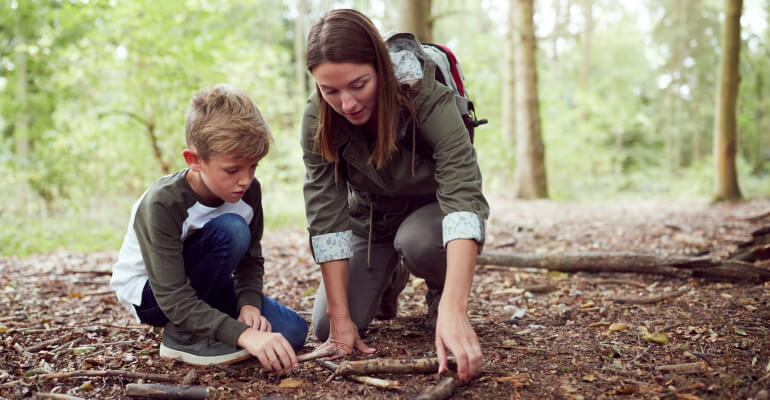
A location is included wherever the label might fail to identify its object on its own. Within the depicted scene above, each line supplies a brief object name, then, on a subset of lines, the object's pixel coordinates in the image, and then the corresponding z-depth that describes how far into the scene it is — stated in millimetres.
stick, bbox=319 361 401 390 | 1842
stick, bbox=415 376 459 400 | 1683
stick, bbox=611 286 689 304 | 2869
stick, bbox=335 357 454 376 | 1936
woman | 1918
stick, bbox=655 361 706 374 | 1880
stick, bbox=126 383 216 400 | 1790
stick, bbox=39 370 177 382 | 1919
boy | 1979
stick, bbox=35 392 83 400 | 1729
